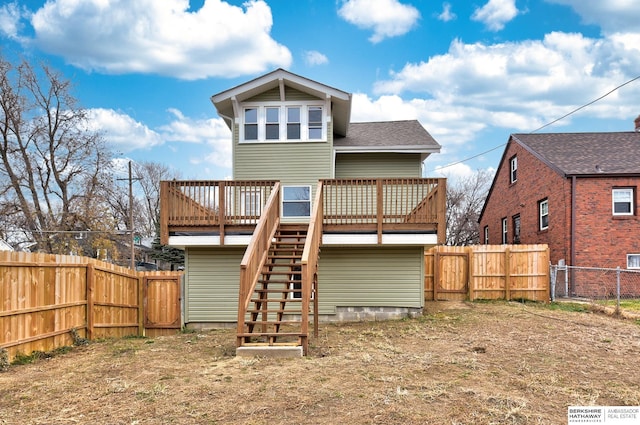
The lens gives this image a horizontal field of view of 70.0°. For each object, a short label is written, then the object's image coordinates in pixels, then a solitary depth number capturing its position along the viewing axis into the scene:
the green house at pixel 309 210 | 10.42
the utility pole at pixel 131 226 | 28.19
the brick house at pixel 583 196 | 16.34
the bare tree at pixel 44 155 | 25.05
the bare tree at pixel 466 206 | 36.78
